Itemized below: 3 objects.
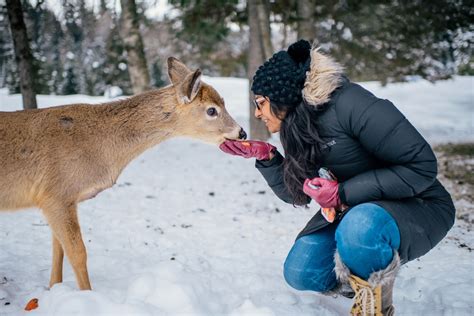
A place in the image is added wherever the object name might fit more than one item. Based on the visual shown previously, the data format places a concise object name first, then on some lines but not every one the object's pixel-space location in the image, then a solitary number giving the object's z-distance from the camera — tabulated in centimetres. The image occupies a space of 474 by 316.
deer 358
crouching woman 294
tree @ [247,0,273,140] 1070
